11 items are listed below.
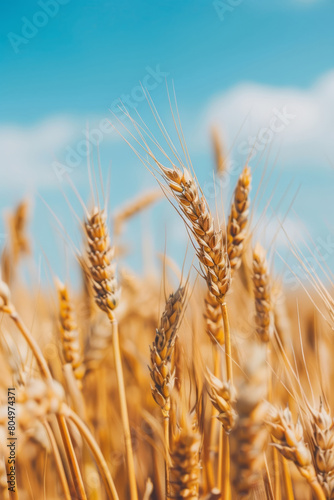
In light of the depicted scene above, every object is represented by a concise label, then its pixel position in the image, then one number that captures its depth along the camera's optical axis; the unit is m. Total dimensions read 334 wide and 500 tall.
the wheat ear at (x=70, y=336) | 0.84
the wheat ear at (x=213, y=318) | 0.83
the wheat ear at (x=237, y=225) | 0.81
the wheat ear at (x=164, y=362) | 0.76
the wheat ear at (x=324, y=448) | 0.73
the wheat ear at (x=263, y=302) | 0.83
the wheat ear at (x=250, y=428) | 0.68
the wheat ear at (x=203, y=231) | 0.77
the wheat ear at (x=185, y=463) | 0.73
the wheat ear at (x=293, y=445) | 0.72
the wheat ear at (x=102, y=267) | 0.80
